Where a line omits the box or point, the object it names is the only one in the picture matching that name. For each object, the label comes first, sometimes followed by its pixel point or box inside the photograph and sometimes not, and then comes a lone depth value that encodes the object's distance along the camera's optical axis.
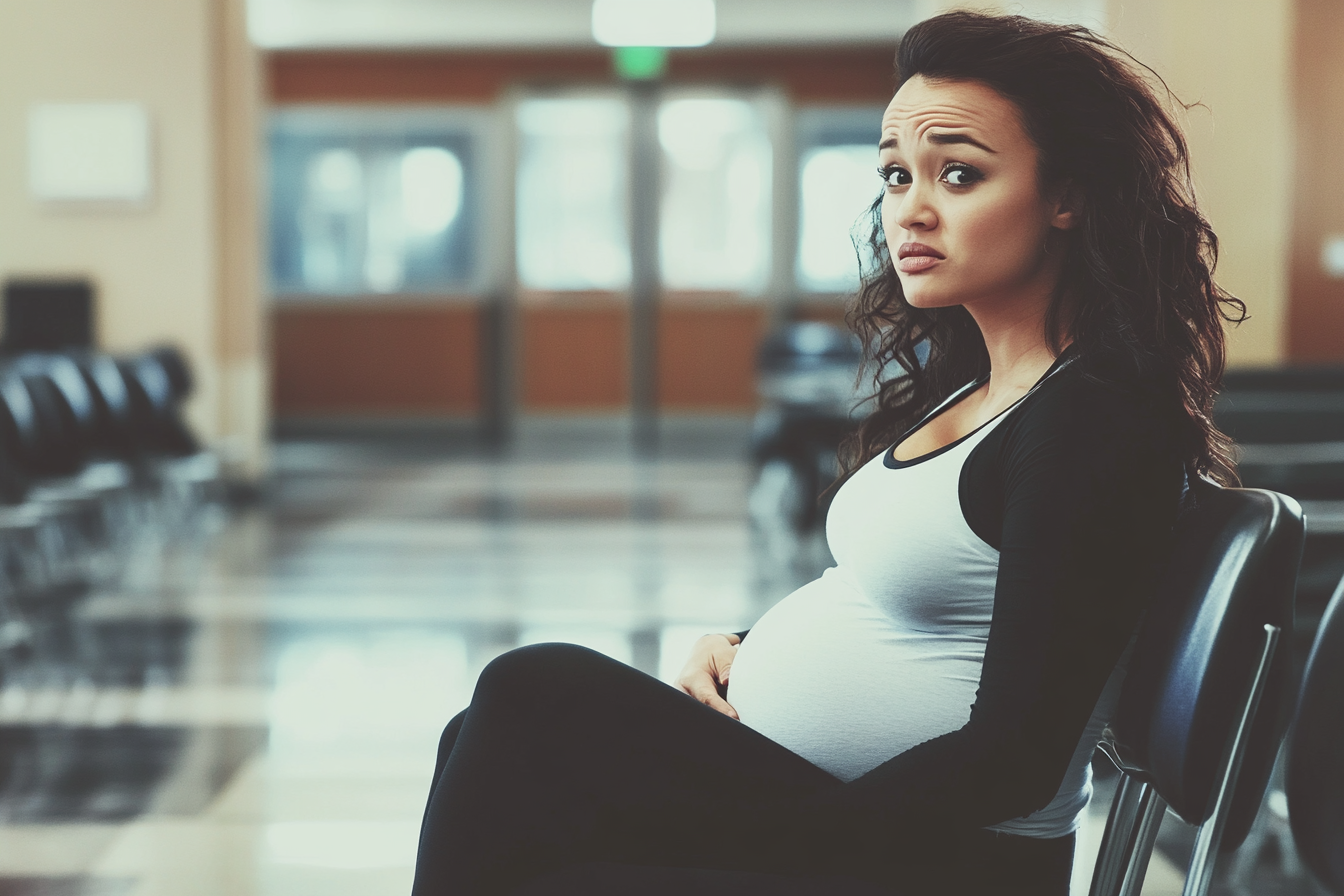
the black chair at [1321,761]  2.22
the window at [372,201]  22.64
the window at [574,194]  22.67
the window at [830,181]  22.56
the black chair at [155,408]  12.00
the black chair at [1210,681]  2.00
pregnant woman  2.00
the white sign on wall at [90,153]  14.05
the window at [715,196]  22.67
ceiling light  19.75
